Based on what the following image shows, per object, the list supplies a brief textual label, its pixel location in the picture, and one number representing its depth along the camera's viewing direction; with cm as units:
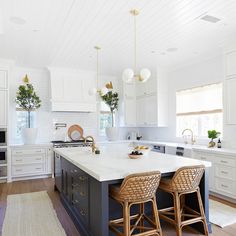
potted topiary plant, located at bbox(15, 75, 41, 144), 540
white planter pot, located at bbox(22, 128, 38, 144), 539
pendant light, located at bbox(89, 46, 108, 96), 376
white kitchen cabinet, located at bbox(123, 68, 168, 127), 593
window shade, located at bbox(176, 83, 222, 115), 475
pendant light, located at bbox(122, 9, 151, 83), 285
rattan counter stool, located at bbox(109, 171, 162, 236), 205
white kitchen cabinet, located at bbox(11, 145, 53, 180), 518
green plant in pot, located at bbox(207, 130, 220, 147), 444
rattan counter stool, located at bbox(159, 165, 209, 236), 233
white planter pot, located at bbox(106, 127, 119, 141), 641
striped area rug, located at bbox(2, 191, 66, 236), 275
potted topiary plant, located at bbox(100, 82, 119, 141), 642
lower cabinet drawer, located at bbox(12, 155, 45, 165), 517
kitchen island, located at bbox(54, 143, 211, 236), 209
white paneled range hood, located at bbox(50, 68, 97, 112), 579
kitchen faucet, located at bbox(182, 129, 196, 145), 509
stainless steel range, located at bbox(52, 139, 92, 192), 395
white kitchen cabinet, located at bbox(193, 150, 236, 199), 363
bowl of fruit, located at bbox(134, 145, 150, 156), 311
